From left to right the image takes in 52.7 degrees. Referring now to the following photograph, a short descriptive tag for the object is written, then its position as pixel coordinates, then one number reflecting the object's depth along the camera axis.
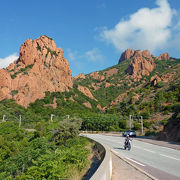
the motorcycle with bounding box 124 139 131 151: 14.77
